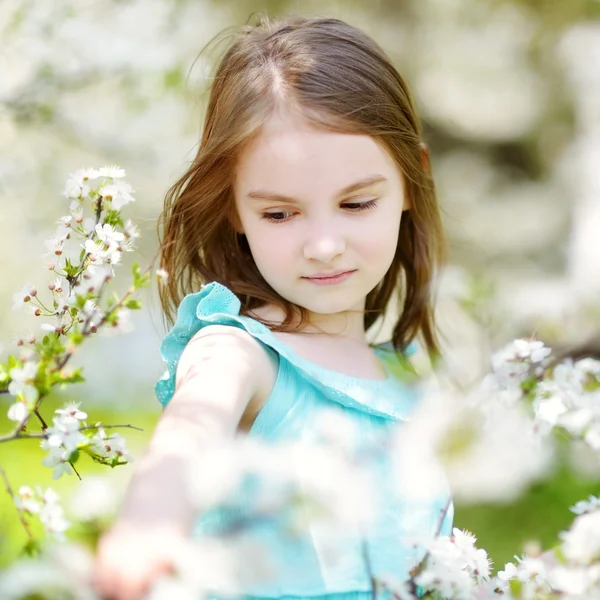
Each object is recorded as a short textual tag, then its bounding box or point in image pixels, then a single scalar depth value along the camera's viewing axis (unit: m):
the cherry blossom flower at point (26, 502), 1.12
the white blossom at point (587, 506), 1.13
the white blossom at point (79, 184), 1.28
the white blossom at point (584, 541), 1.07
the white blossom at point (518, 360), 1.23
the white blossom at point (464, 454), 1.10
